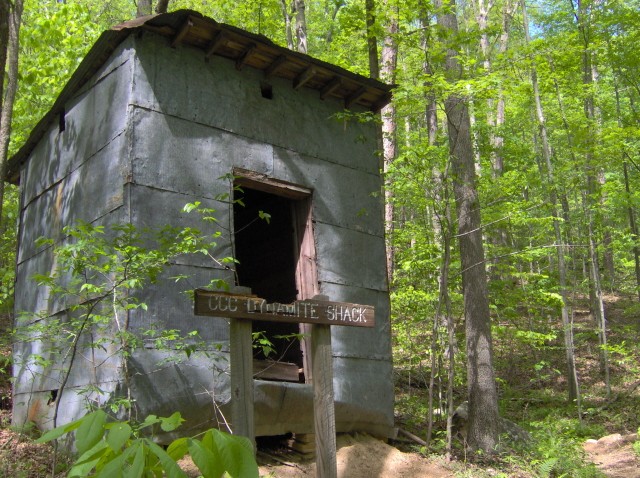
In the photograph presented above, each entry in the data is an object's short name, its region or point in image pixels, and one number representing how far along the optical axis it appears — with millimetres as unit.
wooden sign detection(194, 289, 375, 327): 4090
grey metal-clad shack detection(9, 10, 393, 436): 6422
